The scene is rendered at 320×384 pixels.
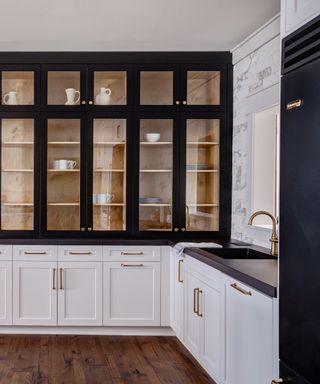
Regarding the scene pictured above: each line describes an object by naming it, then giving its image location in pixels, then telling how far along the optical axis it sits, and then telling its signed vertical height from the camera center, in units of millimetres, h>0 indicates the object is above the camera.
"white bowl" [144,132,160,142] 4965 +434
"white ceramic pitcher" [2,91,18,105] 4949 +785
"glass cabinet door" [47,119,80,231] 4957 +85
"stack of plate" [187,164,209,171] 4973 +154
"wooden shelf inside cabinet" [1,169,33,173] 4977 +110
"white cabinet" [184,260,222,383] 3273 -945
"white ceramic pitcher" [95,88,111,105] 4941 +789
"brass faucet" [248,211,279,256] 3628 -384
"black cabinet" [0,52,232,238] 4930 +355
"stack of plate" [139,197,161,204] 4965 -164
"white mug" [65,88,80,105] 4934 +805
